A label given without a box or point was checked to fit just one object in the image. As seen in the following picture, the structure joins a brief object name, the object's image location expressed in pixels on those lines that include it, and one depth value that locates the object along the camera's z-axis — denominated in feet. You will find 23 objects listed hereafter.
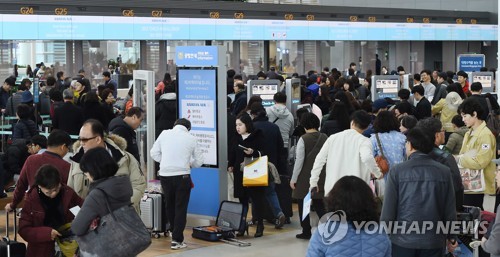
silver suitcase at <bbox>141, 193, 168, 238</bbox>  33.83
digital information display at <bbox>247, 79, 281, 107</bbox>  49.06
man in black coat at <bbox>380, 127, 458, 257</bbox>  20.40
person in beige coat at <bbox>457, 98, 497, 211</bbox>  28.04
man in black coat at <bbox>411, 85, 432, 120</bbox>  46.24
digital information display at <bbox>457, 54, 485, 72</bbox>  76.38
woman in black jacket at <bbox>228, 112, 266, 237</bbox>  33.99
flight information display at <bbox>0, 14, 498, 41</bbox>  60.54
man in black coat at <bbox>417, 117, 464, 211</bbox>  24.14
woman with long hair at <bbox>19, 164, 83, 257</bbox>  22.08
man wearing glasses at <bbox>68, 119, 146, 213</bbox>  23.48
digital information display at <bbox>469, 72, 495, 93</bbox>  64.08
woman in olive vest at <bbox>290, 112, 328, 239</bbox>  31.89
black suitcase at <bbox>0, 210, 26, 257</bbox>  23.43
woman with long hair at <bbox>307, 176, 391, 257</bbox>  15.10
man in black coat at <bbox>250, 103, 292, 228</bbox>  35.01
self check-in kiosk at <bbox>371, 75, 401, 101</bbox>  60.39
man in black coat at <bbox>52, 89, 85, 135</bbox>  43.62
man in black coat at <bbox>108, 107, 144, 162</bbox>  33.30
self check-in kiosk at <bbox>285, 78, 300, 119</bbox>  48.37
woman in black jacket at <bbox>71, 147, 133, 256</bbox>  19.10
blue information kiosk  35.12
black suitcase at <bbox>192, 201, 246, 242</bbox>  33.58
